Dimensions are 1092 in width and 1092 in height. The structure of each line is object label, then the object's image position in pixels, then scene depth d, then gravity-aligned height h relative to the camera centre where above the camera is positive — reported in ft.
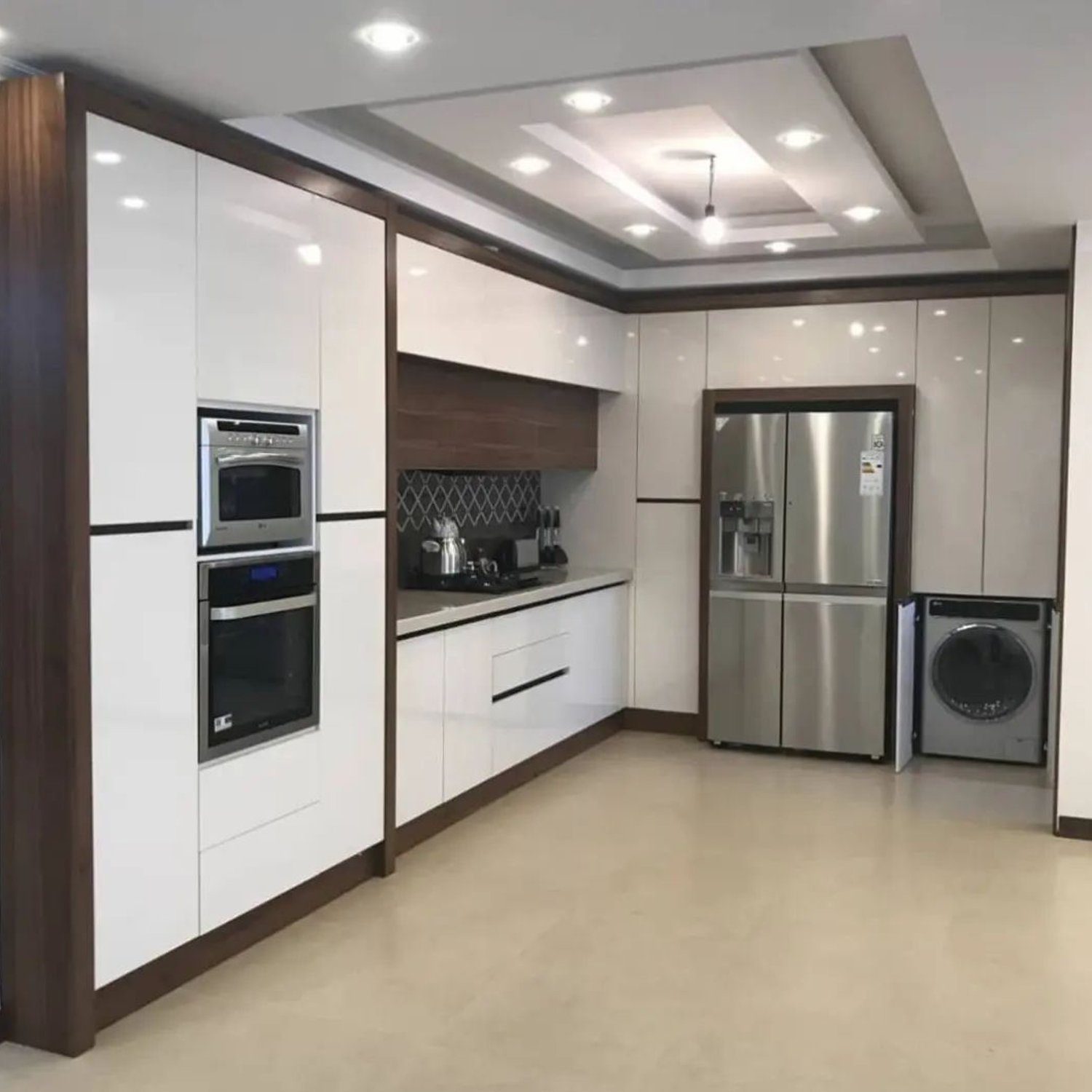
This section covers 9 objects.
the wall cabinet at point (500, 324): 14.39 +2.24
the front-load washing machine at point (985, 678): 19.03 -2.97
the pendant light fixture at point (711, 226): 14.39 +3.13
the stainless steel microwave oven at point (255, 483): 10.66 -0.01
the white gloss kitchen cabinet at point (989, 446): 18.62 +0.72
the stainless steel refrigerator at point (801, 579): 19.06 -1.43
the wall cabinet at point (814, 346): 19.36 +2.36
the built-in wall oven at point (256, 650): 10.73 -1.57
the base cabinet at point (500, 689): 14.35 -2.82
